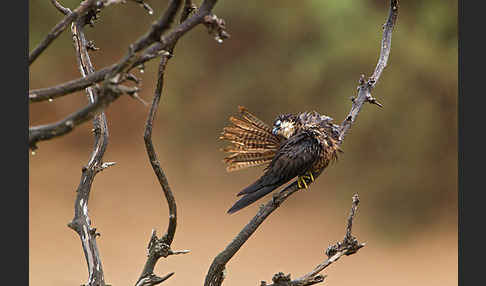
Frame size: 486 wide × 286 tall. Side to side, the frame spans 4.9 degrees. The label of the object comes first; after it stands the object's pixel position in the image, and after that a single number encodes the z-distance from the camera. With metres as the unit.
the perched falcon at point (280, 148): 13.71
